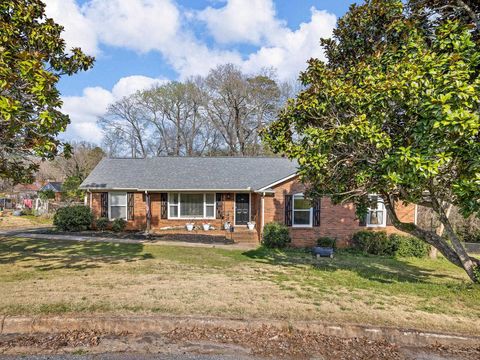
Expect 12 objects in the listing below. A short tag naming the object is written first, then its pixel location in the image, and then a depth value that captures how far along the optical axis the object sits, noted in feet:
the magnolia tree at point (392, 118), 17.48
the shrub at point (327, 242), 50.85
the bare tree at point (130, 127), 148.15
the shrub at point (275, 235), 48.75
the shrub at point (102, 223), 59.88
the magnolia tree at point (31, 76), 19.63
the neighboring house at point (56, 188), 112.42
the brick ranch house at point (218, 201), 52.42
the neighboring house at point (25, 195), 108.88
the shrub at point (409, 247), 50.19
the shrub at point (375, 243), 50.47
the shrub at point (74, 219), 59.67
